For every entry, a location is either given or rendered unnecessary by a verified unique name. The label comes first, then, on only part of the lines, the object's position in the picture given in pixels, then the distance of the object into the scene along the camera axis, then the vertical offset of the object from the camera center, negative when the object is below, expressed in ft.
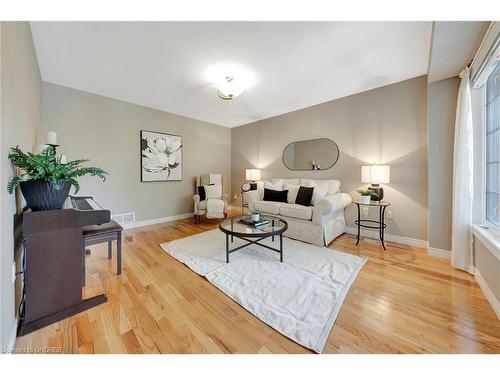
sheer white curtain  6.43 +0.12
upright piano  4.23 -1.88
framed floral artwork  12.52 +2.04
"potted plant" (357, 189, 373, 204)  8.98 -0.52
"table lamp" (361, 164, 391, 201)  8.82 +0.46
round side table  8.92 -1.89
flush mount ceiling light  8.63 +4.52
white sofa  8.80 -1.49
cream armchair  12.87 -1.61
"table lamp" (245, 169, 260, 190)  14.85 +0.76
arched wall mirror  11.63 +2.03
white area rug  4.36 -3.00
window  5.63 +1.19
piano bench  5.96 -1.57
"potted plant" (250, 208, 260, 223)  8.00 -1.32
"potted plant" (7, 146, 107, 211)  3.96 +0.17
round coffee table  6.90 -1.70
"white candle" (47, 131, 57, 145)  6.90 +1.76
